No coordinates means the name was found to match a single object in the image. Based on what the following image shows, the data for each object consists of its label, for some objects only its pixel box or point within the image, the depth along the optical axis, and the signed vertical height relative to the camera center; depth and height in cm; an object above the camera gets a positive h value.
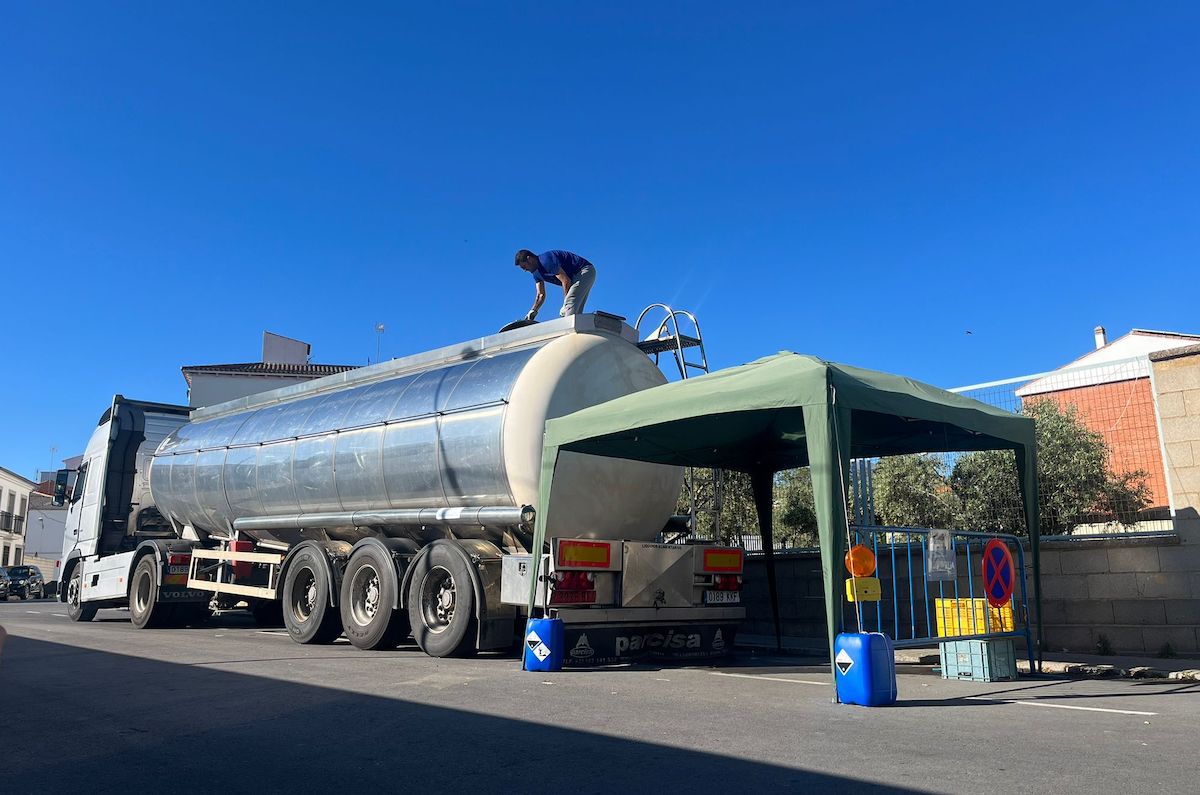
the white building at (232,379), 3812 +907
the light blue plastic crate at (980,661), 797 -63
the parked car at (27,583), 3216 +31
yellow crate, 811 -25
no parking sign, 781 +13
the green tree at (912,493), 1297 +152
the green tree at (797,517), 1720 +141
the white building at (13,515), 5331 +465
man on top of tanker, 1059 +379
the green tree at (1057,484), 983 +128
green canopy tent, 669 +156
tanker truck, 911 +90
